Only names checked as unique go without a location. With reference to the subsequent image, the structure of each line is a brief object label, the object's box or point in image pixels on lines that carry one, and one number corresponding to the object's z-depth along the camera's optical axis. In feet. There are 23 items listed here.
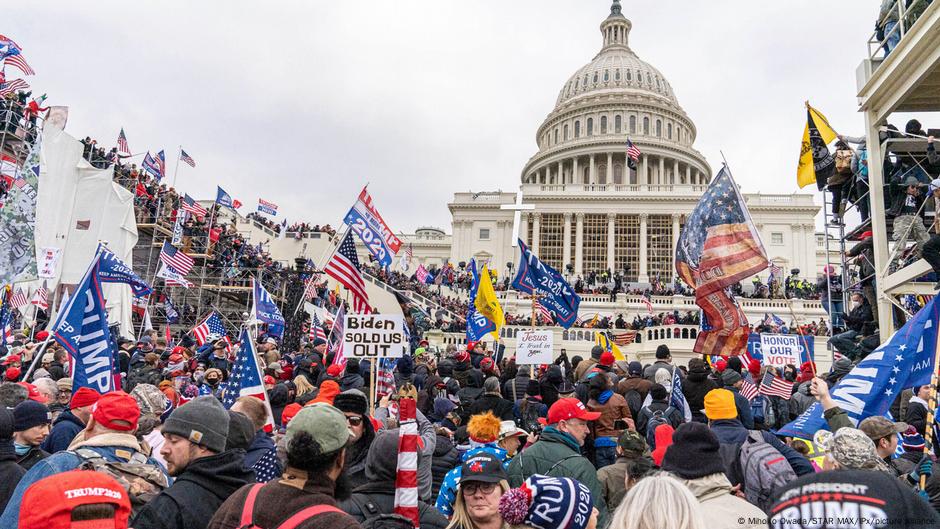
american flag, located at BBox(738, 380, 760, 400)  25.13
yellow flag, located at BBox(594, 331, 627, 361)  49.01
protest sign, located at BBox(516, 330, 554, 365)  38.27
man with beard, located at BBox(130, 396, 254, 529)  9.38
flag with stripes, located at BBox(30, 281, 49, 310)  55.88
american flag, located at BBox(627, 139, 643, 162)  168.89
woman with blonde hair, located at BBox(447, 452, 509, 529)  10.27
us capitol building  189.98
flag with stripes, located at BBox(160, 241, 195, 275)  65.41
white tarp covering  69.36
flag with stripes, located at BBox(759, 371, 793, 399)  24.58
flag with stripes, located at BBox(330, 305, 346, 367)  37.69
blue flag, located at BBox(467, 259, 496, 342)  45.24
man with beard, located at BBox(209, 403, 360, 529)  7.93
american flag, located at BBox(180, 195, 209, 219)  85.26
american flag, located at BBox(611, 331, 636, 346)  90.43
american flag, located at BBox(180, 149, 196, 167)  99.75
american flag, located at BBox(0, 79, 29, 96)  74.74
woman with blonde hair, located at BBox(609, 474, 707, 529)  6.79
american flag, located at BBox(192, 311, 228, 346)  47.78
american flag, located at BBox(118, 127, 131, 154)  88.33
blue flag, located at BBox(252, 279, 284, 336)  45.72
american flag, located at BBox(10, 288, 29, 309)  52.85
